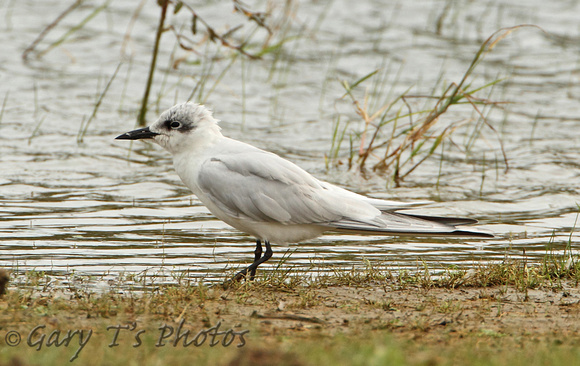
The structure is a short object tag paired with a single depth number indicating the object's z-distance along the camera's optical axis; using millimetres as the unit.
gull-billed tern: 10852
